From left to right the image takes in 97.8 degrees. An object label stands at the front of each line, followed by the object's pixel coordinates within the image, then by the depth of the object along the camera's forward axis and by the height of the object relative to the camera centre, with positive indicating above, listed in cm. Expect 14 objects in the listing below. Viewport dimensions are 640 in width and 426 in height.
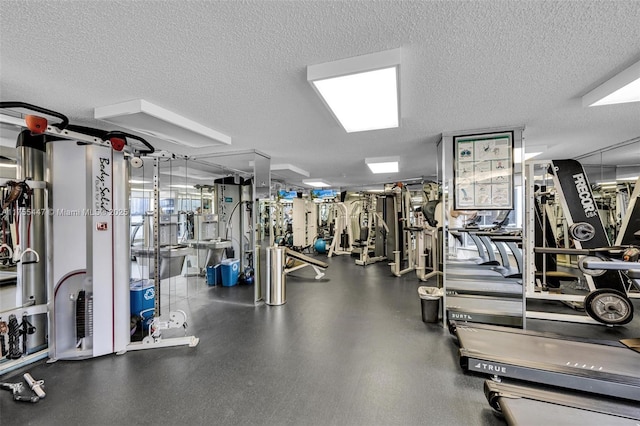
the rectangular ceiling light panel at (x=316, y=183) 826 +97
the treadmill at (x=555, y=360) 206 -126
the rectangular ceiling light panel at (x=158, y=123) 249 +94
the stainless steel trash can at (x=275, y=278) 431 -100
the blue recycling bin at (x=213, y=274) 547 -117
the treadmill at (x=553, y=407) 170 -129
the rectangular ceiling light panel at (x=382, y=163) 506 +93
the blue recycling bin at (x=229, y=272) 539 -113
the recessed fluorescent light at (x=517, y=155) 319 +64
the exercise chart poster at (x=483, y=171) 324 +47
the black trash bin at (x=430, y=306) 352 -120
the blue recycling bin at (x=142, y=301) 335 -104
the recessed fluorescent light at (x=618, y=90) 190 +91
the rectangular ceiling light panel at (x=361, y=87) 175 +92
